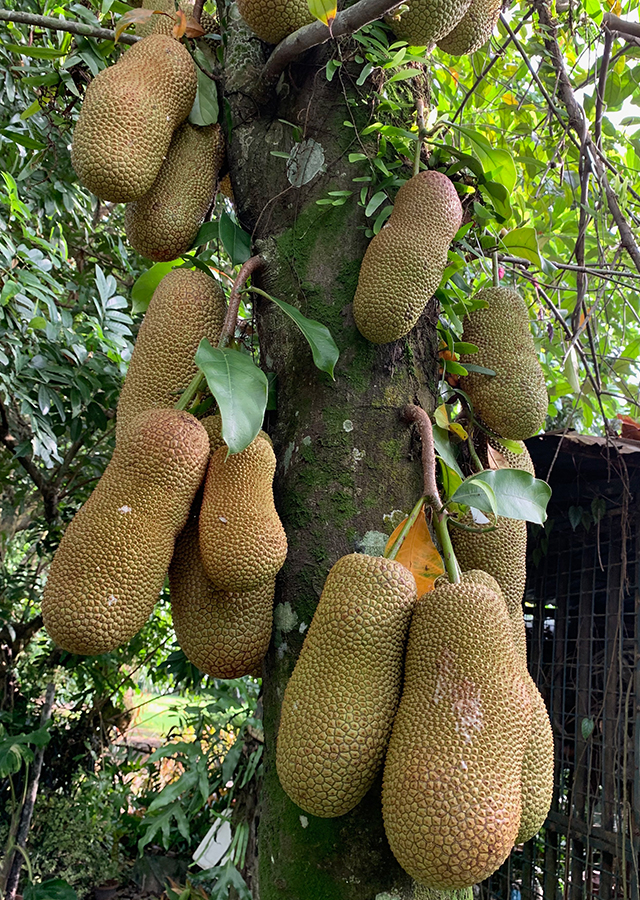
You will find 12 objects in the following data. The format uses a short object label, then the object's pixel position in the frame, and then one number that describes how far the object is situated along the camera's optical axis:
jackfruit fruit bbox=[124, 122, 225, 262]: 1.02
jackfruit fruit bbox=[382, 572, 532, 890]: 0.57
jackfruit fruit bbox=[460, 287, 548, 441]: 1.01
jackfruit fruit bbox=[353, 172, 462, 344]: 0.82
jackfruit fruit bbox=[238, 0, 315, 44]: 0.90
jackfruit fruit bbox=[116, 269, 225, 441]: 0.94
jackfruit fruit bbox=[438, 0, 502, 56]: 1.06
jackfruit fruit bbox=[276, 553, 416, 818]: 0.62
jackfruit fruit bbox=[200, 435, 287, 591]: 0.72
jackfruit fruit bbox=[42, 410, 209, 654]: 0.71
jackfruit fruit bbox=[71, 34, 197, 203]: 0.91
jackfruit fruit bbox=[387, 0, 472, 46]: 0.93
